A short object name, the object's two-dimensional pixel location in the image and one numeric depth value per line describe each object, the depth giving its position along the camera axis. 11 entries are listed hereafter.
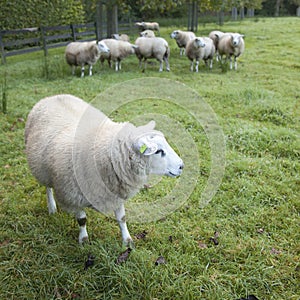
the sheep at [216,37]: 10.51
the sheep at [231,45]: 9.19
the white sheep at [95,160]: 2.21
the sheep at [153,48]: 8.98
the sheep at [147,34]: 11.77
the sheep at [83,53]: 8.66
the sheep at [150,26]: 17.60
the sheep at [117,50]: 9.26
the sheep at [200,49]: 8.83
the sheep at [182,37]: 11.09
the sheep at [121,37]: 11.66
